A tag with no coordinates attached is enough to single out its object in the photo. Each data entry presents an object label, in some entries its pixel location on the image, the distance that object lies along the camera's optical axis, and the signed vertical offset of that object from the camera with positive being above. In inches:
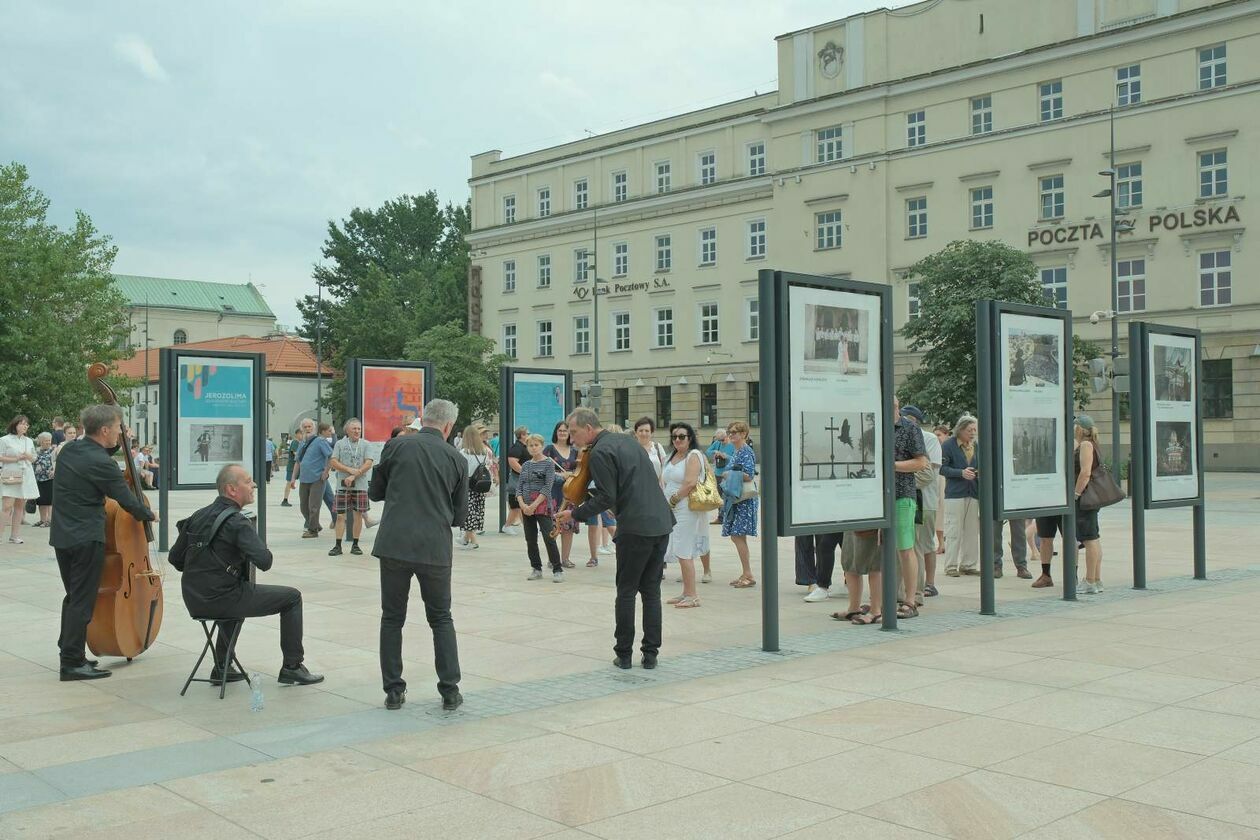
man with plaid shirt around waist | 643.5 -24.2
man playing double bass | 308.5 -23.1
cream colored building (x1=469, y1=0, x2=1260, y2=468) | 1700.3 +413.1
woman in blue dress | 514.6 -39.7
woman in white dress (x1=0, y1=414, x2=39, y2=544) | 727.7 -23.6
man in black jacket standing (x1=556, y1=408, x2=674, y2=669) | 325.7 -24.3
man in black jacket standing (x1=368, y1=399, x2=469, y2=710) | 277.1 -27.0
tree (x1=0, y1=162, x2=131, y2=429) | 1520.7 +169.3
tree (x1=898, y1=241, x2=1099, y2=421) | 1632.6 +154.2
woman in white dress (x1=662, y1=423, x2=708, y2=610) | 450.9 -30.2
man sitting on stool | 286.7 -31.0
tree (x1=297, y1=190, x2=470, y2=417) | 3088.1 +423.8
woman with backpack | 684.1 -19.0
